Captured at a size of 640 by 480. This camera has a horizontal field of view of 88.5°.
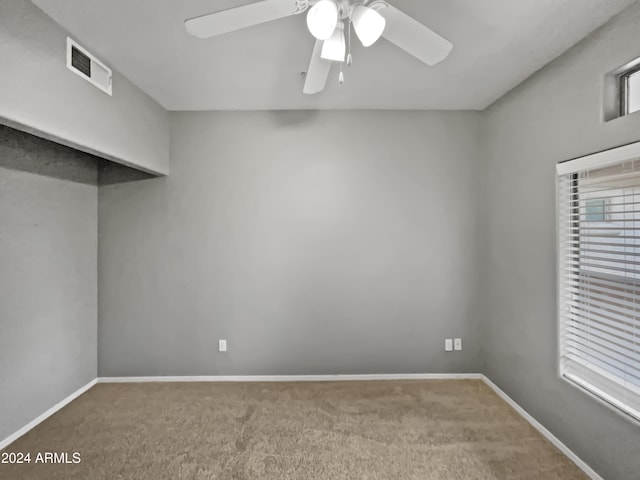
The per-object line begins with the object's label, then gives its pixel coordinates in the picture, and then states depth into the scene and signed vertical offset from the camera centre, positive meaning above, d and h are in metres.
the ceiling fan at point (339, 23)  1.24 +0.88
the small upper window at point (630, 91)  1.81 +0.82
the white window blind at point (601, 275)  1.76 -0.22
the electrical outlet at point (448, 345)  3.20 -1.05
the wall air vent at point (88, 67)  1.97 +1.10
